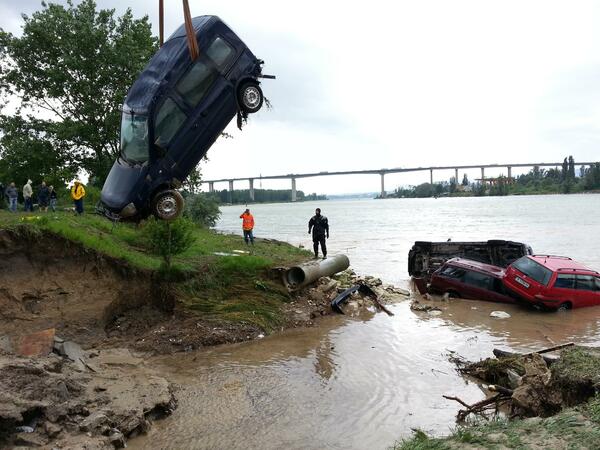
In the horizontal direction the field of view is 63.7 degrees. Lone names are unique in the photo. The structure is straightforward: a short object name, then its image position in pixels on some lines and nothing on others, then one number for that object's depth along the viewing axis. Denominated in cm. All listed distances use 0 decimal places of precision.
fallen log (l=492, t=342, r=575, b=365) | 744
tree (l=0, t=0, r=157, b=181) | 2202
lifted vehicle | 930
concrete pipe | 1370
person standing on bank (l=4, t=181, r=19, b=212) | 1652
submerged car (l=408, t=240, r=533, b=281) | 1855
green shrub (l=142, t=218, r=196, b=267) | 1177
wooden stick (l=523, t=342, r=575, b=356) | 801
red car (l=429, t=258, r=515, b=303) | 1556
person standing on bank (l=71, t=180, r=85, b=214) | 1622
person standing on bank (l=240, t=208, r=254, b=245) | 1821
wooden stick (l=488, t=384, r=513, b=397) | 706
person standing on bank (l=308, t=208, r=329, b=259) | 1684
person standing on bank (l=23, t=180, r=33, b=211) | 1680
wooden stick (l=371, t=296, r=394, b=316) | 1394
